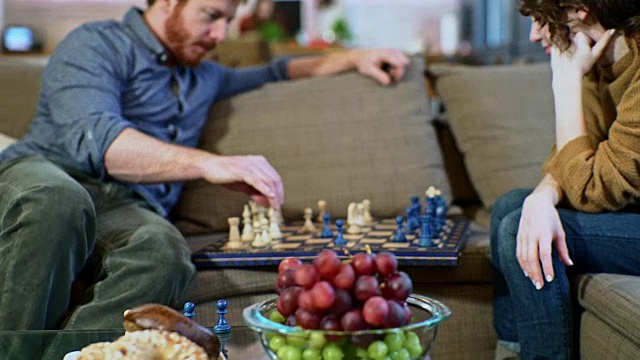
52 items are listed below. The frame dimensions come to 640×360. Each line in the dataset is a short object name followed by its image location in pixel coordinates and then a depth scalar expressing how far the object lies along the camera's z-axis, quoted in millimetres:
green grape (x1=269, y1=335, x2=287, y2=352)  1008
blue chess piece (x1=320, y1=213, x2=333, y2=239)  2135
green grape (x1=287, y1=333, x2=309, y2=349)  981
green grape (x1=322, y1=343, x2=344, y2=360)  967
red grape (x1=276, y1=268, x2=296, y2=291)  1045
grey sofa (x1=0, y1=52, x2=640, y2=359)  2449
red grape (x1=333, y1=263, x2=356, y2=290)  982
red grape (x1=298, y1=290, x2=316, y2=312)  975
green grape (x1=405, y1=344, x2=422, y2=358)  1004
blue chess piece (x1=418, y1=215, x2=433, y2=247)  2006
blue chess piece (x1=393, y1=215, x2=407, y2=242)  2061
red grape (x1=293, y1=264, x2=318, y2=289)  996
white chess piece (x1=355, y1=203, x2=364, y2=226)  2285
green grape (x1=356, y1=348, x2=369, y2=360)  970
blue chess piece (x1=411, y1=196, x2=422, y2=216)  2247
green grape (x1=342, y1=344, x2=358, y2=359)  969
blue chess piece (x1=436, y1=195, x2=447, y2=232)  2225
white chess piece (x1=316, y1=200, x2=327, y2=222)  2320
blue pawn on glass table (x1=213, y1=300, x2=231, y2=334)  1291
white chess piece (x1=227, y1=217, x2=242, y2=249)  2098
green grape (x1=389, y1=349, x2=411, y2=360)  986
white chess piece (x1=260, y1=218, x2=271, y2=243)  2109
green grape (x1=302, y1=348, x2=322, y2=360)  977
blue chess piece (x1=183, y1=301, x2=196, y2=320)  1401
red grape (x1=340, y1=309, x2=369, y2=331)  962
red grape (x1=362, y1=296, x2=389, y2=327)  960
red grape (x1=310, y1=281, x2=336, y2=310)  963
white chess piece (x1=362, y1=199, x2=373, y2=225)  2340
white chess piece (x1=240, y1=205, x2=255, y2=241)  2184
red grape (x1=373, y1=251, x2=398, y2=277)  1015
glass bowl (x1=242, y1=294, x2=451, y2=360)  968
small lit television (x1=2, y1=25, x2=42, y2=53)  7906
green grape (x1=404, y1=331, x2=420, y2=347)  1001
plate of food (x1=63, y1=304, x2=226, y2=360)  1035
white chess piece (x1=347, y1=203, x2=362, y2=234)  2223
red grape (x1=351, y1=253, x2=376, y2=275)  1005
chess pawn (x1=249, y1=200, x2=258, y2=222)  2281
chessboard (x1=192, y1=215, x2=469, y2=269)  1938
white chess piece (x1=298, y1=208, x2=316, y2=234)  2242
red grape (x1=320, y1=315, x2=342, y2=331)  971
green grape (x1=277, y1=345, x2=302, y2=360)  988
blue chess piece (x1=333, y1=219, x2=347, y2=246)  2039
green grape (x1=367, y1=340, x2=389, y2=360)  966
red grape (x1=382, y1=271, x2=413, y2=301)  1013
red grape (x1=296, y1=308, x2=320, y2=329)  979
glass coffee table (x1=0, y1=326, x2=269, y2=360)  1265
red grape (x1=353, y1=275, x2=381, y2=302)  982
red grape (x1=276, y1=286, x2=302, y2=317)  1012
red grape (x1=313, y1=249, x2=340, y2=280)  995
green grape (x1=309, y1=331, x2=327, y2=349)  969
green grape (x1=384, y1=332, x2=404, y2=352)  979
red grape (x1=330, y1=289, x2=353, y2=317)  975
